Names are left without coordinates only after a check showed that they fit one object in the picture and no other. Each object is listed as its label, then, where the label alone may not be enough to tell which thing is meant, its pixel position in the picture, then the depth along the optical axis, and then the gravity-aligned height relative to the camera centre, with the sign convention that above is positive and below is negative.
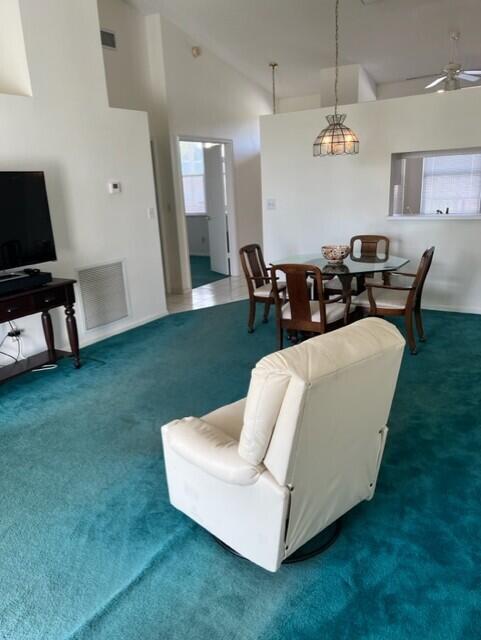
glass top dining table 3.82 -0.64
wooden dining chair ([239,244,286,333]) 4.47 -0.79
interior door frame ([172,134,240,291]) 6.21 -0.18
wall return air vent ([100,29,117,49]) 5.22 +1.79
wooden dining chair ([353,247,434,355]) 3.74 -0.92
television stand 3.29 -0.76
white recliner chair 1.42 -0.88
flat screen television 3.38 -0.11
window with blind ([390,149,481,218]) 6.82 +0.01
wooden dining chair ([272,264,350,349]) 3.52 -0.92
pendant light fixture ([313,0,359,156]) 4.12 +0.44
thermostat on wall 4.52 +0.14
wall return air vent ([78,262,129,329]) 4.41 -0.89
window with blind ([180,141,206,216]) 9.24 +0.38
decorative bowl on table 4.04 -0.53
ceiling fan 5.39 +1.26
